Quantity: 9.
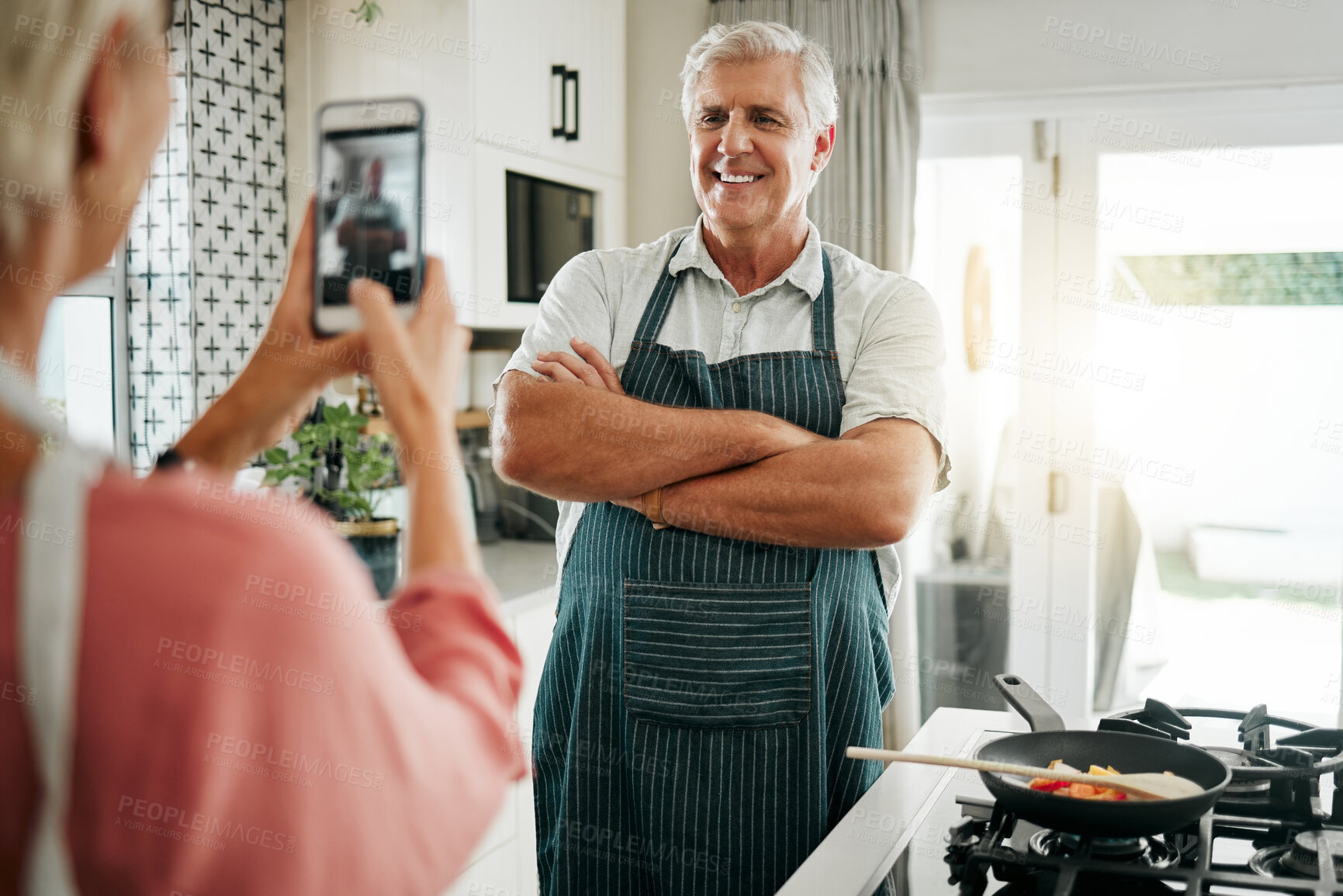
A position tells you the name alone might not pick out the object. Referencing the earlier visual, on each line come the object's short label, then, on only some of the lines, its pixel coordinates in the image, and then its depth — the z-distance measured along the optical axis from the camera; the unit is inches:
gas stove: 36.4
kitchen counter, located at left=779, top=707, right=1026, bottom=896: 37.6
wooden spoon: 38.5
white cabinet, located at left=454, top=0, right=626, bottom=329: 103.0
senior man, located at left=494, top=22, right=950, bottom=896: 56.8
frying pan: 36.2
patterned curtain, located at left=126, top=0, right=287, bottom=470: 96.2
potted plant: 85.5
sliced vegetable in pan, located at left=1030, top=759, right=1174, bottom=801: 39.6
